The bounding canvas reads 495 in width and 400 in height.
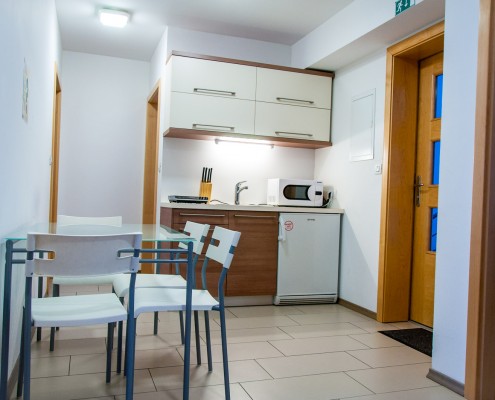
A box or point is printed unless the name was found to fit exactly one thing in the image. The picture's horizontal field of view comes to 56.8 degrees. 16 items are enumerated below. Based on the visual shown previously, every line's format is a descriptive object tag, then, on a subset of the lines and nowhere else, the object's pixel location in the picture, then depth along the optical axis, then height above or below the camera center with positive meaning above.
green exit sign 2.97 +1.33
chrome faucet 4.40 +0.09
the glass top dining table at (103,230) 2.09 -0.19
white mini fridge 4.11 -0.51
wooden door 3.49 +0.14
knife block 4.31 +0.08
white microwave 4.24 +0.09
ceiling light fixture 3.97 +1.56
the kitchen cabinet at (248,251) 3.91 -0.45
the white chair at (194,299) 2.02 -0.48
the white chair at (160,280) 2.39 -0.48
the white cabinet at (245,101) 4.05 +0.91
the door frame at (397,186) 3.62 +0.16
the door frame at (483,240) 2.20 -0.15
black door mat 3.01 -0.93
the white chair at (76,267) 1.66 -0.28
